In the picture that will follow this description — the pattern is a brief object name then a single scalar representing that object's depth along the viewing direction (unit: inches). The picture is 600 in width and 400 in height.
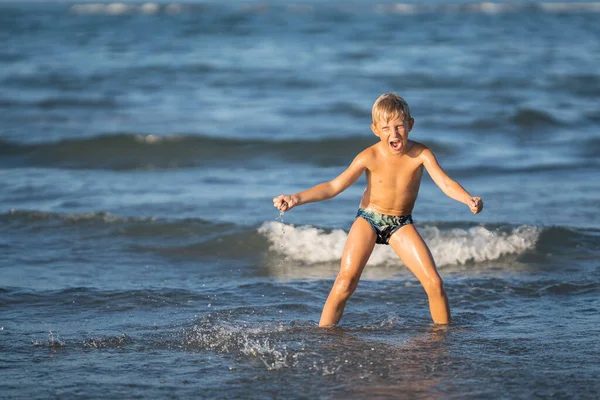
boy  400.5
